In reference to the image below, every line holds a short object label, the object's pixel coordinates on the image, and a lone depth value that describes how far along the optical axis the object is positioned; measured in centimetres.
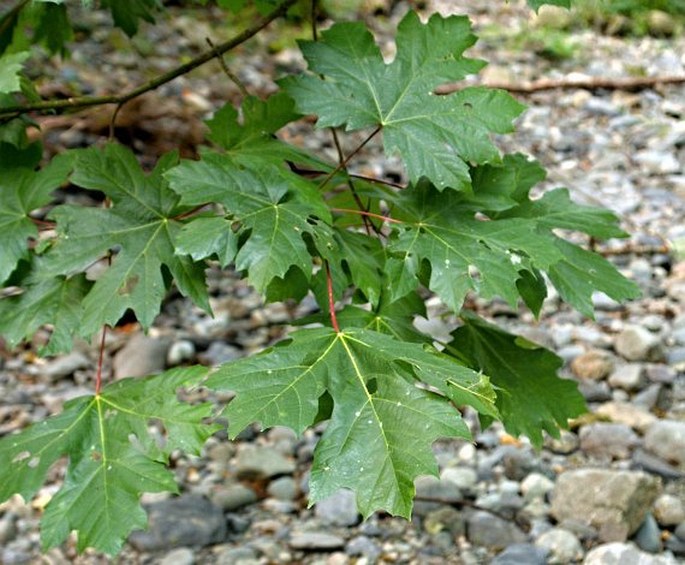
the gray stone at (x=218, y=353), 335
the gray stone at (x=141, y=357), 322
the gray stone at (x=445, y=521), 260
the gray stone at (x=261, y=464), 285
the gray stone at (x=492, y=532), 254
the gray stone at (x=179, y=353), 332
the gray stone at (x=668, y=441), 281
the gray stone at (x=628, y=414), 297
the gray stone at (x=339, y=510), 264
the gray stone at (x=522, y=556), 240
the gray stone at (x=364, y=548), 251
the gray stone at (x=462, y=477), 279
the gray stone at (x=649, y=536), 249
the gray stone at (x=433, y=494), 269
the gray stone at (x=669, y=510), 258
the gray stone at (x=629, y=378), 318
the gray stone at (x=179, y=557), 248
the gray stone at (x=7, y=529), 258
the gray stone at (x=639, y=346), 331
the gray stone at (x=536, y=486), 273
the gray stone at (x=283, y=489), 277
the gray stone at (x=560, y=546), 244
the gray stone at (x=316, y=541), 253
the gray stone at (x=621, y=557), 229
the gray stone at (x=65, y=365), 327
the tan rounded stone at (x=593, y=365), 324
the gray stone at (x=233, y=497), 272
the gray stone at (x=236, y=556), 249
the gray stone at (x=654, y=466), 276
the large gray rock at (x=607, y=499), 250
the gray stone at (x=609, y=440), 287
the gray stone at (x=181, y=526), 254
